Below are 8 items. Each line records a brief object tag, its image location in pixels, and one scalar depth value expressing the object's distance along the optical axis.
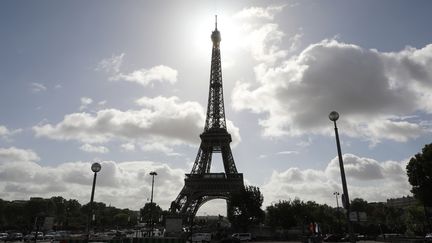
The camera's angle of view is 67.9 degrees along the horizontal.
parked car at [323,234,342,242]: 54.81
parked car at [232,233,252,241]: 59.32
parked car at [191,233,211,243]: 52.25
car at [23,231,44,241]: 60.58
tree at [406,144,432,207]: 48.88
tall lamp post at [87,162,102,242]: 18.14
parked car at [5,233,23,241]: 58.58
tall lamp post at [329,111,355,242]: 13.50
